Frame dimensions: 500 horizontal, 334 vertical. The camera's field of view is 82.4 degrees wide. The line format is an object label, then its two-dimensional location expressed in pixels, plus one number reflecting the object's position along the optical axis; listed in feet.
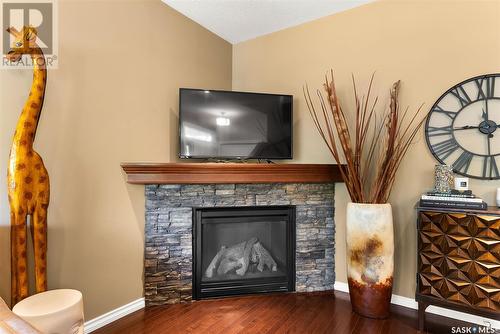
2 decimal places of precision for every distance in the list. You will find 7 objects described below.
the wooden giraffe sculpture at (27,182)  5.05
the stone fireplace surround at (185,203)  7.68
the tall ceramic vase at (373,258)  7.06
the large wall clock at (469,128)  6.81
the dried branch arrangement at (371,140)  7.27
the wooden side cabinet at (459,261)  5.84
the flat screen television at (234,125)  8.18
